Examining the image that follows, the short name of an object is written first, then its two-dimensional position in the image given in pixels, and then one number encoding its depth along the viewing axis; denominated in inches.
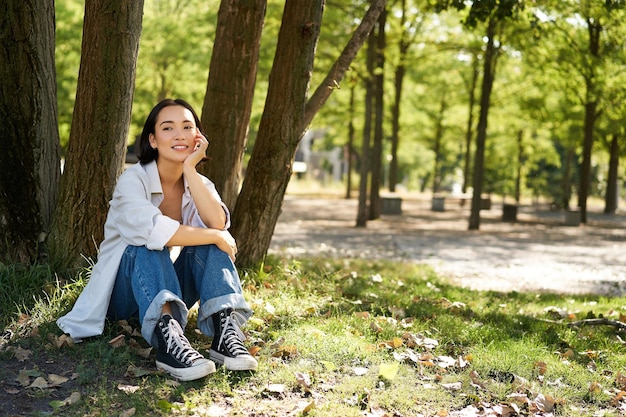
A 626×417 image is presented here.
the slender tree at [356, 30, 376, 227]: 687.7
